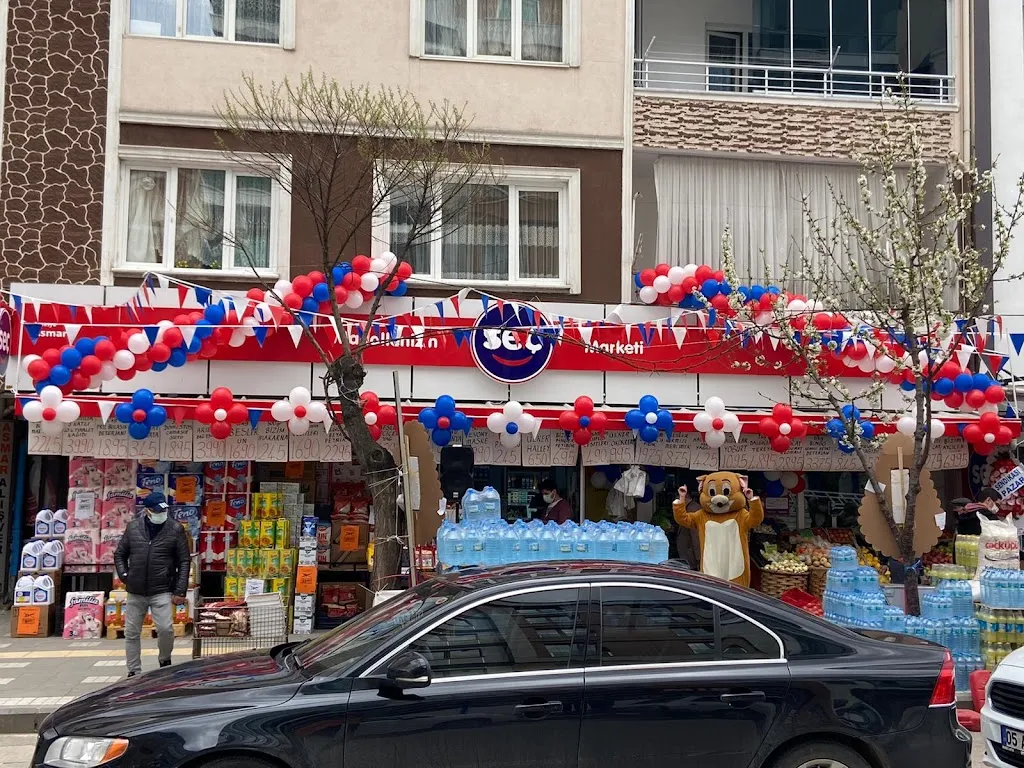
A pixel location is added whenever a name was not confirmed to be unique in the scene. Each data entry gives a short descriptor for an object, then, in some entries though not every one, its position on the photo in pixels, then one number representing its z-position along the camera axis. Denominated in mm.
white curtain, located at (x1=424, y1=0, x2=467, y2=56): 13078
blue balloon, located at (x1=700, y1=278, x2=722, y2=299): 12164
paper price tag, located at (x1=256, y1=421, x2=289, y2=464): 11922
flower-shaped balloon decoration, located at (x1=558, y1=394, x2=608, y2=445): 11656
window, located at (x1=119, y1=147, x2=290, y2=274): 12492
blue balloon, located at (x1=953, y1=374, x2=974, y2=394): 12234
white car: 5855
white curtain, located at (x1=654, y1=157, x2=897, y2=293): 13578
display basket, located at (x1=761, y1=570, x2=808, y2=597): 12352
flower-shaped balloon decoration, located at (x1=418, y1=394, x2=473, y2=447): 11383
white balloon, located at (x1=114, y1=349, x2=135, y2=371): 10695
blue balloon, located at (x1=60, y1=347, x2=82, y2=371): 10594
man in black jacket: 9547
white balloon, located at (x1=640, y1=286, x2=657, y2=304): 12391
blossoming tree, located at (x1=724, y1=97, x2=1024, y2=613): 9500
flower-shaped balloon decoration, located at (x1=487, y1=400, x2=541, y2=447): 11492
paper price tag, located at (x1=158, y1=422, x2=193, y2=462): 11781
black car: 4863
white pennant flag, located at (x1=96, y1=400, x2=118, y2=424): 11070
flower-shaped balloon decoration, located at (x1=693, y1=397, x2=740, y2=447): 11758
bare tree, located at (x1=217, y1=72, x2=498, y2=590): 9516
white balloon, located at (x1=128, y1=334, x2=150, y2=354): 10719
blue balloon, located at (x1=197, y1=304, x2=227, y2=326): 11117
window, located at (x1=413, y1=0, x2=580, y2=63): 13109
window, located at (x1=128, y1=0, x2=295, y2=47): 12633
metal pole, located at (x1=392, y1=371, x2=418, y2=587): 8502
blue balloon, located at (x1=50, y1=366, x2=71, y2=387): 10641
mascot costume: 11109
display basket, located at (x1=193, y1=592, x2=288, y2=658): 9781
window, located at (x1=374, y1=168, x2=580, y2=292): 12875
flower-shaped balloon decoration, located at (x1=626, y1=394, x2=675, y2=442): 11672
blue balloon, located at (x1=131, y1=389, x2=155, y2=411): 10945
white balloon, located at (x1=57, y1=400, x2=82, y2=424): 10719
